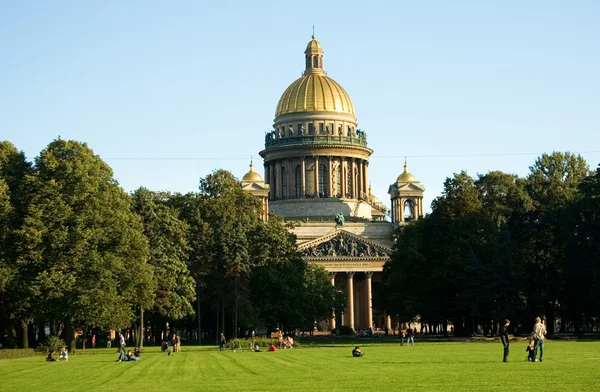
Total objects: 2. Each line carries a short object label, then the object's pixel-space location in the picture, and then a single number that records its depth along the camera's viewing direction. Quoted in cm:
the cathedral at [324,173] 16712
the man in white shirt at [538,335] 4412
